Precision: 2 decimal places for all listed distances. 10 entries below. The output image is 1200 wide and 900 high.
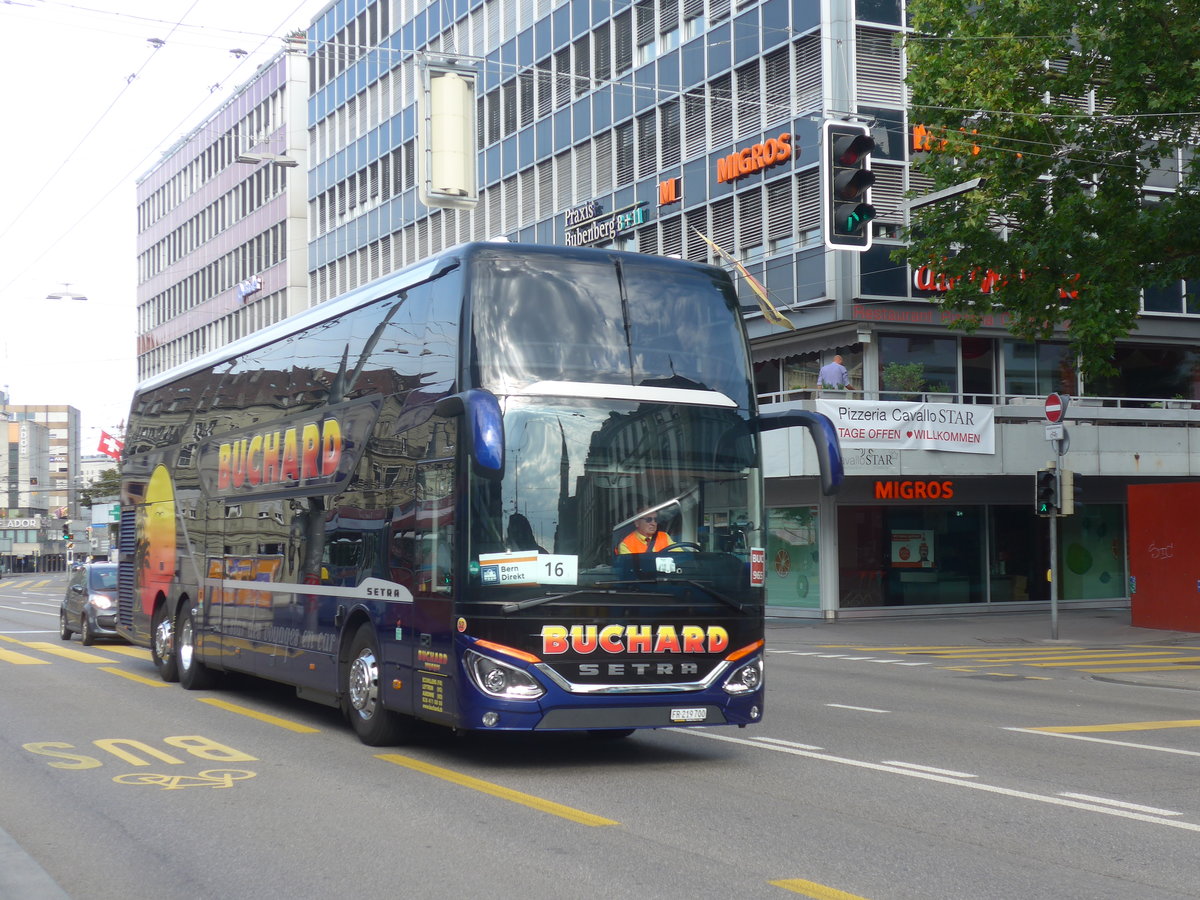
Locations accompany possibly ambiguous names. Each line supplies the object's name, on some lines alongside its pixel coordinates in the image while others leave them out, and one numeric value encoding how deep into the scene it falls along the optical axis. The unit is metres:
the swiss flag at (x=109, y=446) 63.25
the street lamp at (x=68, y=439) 43.72
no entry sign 25.22
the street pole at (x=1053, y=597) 24.45
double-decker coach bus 10.23
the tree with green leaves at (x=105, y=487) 77.09
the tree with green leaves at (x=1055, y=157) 24.77
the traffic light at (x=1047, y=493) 25.14
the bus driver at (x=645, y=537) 10.50
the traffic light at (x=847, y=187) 14.17
